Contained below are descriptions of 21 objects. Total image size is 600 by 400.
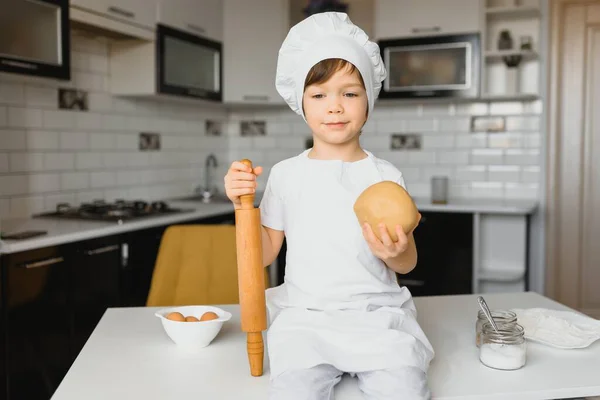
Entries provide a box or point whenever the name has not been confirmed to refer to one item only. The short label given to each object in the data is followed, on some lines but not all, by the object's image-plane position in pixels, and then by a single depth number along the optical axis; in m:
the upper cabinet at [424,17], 3.91
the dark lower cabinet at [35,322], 2.18
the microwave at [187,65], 3.45
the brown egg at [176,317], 1.34
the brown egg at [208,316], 1.36
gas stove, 2.89
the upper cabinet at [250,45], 4.21
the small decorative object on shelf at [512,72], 4.01
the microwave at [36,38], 2.40
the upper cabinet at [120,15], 2.79
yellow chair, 2.04
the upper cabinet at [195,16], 3.48
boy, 1.06
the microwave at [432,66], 3.89
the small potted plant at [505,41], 3.97
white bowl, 1.29
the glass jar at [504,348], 1.18
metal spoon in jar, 1.21
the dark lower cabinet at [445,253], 3.84
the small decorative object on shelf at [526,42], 3.97
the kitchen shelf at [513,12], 3.88
